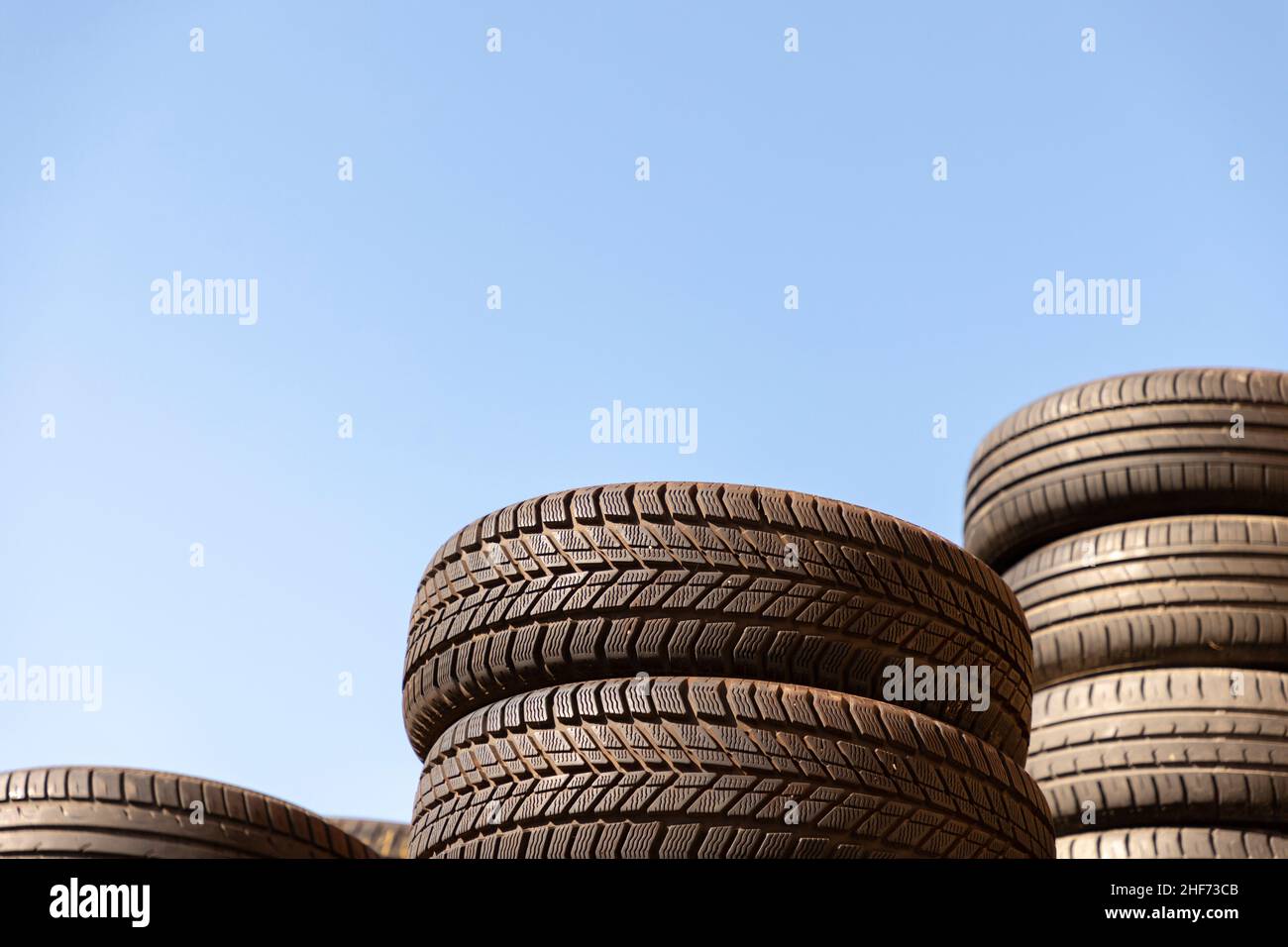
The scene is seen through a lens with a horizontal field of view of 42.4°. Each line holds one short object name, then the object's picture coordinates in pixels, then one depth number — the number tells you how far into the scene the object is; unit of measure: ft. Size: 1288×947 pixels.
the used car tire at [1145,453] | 21.24
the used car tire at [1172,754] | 19.52
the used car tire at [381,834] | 23.49
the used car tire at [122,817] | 14.92
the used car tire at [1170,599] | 20.53
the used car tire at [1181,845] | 19.27
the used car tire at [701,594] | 13.32
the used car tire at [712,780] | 12.44
